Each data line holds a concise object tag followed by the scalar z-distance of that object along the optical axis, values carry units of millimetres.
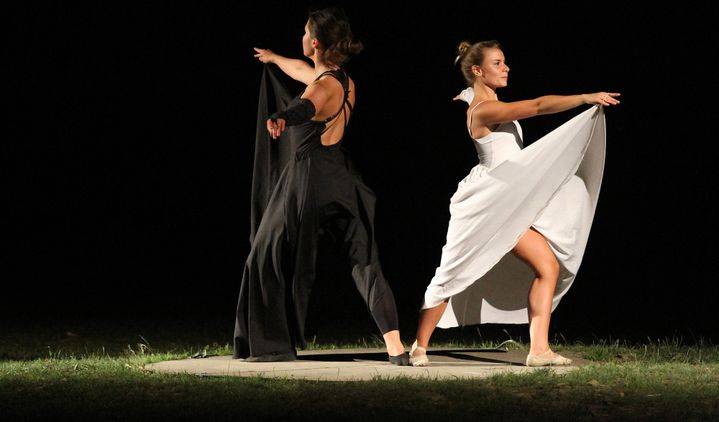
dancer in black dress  13141
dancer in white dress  12977
